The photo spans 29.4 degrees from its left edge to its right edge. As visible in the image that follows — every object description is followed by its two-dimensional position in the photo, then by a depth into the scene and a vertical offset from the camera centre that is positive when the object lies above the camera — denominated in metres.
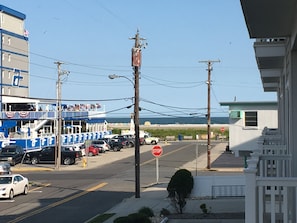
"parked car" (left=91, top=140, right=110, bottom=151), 69.31 -0.87
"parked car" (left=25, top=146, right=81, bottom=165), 52.75 -1.88
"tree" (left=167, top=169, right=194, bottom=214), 20.67 -1.96
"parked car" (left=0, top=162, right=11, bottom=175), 37.20 -2.22
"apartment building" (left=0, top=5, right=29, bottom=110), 72.38 +10.91
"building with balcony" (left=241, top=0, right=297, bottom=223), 5.38 +0.93
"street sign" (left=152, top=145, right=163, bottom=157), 33.28 -0.87
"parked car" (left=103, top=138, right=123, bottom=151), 74.50 -1.06
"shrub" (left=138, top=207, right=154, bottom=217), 17.33 -2.34
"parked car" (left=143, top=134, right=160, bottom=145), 91.61 -0.61
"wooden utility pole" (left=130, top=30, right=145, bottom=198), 30.33 +2.61
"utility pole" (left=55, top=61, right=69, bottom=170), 48.09 +0.02
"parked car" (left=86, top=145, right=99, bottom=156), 64.19 -1.70
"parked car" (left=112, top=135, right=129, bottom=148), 79.12 -0.55
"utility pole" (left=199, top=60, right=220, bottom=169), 48.13 +4.46
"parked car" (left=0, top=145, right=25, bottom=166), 51.25 -1.70
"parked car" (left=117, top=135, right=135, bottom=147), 81.89 -0.57
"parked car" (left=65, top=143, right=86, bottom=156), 58.38 -1.32
